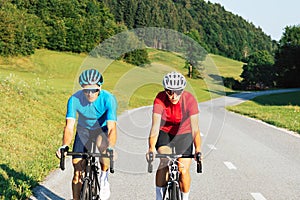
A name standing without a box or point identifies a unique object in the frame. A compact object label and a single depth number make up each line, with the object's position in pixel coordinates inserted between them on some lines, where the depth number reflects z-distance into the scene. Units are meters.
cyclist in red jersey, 4.79
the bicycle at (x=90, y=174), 4.62
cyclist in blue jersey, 4.93
